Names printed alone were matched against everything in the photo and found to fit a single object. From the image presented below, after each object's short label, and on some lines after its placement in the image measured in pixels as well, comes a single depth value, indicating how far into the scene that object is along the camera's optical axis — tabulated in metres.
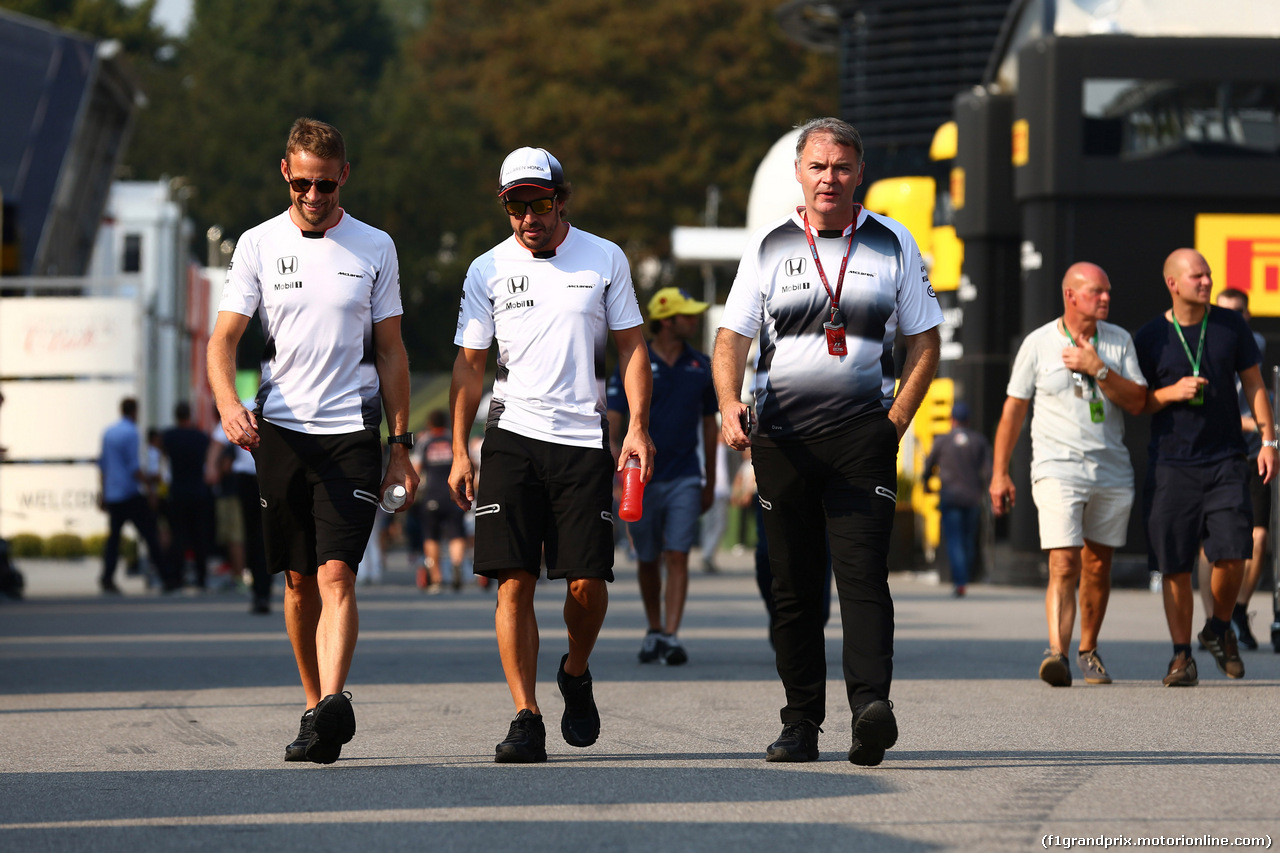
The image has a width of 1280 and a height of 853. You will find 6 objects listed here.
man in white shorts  20.75
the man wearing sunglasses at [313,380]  14.70
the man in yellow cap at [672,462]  24.42
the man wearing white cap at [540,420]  14.76
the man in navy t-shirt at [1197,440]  20.91
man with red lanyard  14.47
